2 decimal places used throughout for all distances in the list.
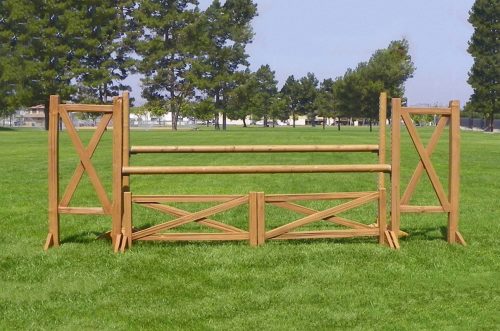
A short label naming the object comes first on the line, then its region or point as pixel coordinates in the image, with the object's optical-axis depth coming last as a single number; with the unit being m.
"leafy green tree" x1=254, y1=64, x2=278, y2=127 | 115.97
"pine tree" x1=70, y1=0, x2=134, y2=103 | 82.50
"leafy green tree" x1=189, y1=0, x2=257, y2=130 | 95.16
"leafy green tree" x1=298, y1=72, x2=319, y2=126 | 155.12
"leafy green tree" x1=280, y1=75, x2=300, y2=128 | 154.88
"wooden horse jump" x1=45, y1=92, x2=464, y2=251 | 8.78
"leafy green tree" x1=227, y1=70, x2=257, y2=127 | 98.69
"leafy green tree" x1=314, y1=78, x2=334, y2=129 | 135.26
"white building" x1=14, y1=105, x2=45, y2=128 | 149.38
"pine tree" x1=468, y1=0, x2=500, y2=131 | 90.38
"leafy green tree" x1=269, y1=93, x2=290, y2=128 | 135.50
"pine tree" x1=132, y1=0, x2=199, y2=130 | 90.81
